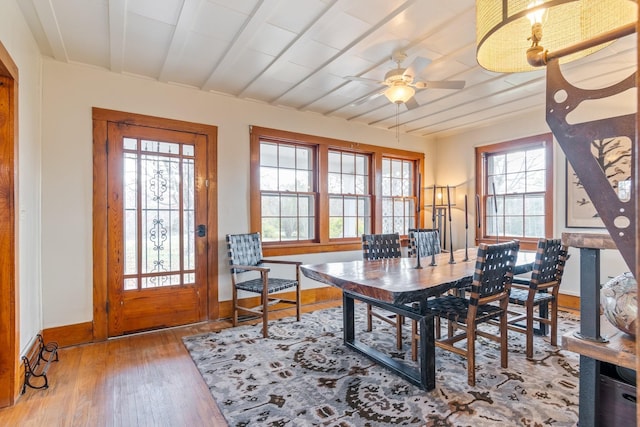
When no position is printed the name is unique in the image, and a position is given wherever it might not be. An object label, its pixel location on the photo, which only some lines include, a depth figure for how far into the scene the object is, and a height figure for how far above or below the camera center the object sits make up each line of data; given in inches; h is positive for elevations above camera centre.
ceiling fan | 108.9 +44.6
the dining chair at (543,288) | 110.4 -27.7
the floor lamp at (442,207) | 228.2 +2.4
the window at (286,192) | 173.5 +10.6
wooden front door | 130.6 -6.9
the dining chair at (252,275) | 134.6 -30.1
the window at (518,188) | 178.9 +13.5
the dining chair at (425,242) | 155.3 -15.6
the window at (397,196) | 220.4 +10.4
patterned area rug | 77.5 -49.5
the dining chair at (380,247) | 142.5 -16.6
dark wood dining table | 81.8 -20.1
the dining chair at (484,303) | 91.0 -28.7
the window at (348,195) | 196.9 +10.1
